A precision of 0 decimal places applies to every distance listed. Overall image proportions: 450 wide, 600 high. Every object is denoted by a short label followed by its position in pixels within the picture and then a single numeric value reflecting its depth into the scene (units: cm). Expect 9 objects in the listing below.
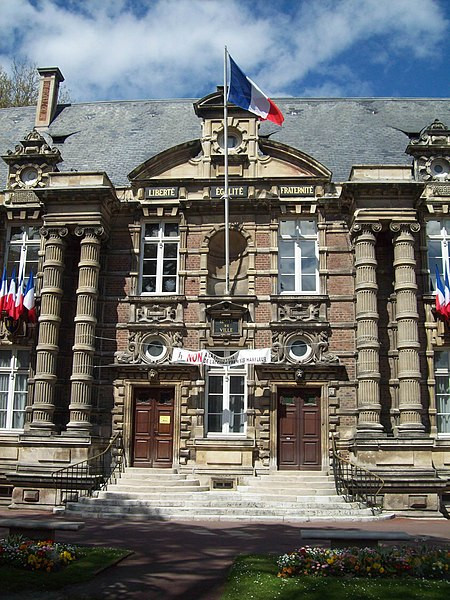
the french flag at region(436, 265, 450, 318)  1825
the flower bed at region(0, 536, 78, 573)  880
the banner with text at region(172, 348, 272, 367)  1839
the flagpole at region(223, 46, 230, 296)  1906
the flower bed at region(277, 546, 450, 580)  868
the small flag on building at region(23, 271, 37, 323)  1925
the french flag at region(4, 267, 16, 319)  1908
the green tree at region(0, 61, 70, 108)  3450
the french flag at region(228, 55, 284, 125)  1959
